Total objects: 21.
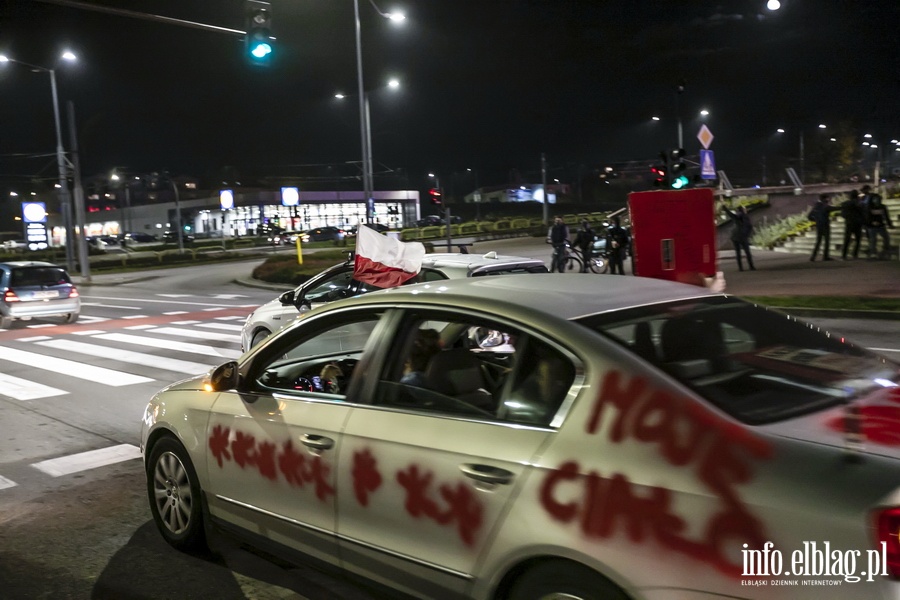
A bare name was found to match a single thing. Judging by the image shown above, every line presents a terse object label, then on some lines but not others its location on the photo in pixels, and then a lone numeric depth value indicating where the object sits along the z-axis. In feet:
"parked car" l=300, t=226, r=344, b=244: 215.92
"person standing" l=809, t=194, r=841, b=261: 71.10
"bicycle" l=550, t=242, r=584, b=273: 78.84
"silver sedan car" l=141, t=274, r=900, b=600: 7.79
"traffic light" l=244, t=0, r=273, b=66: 45.14
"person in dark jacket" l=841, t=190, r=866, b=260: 70.69
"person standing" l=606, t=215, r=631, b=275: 71.41
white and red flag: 29.86
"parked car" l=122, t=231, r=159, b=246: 256.64
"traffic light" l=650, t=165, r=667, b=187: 58.55
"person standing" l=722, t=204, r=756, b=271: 71.77
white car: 30.59
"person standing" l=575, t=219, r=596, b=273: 78.13
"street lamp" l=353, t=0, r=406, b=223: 78.34
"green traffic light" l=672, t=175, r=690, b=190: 58.70
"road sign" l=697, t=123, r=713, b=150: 68.33
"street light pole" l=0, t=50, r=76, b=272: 111.04
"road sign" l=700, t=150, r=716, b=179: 69.51
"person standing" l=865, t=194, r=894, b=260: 70.33
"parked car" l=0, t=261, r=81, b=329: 61.31
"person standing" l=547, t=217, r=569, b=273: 78.48
